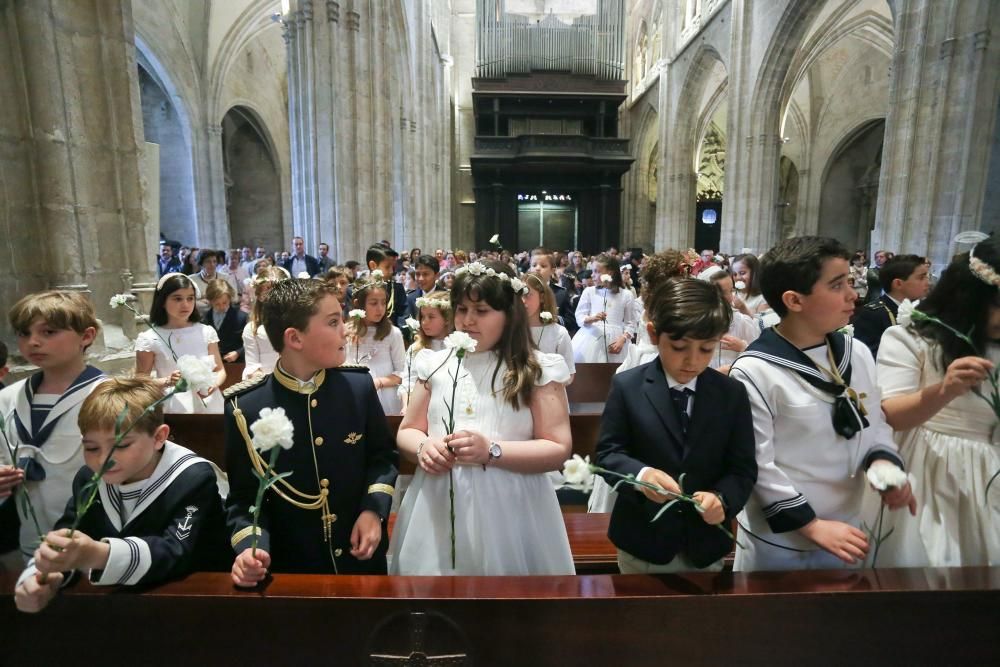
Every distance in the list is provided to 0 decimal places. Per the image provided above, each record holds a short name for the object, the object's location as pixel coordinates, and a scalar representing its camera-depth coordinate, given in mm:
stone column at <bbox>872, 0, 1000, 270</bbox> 8672
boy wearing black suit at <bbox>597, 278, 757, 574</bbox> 1486
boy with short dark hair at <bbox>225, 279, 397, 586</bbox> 1644
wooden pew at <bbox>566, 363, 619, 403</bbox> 4289
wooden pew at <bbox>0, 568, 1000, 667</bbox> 1285
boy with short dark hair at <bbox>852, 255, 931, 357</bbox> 3217
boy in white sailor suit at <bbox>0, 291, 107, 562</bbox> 1812
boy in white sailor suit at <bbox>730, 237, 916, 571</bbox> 1560
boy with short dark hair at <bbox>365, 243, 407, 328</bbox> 5166
